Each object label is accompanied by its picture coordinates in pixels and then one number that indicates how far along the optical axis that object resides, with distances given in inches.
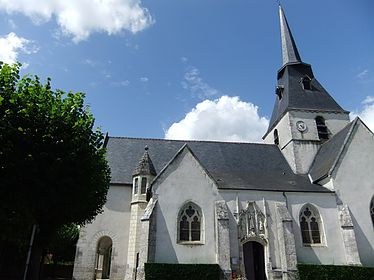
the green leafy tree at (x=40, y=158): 442.6
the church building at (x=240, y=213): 688.4
